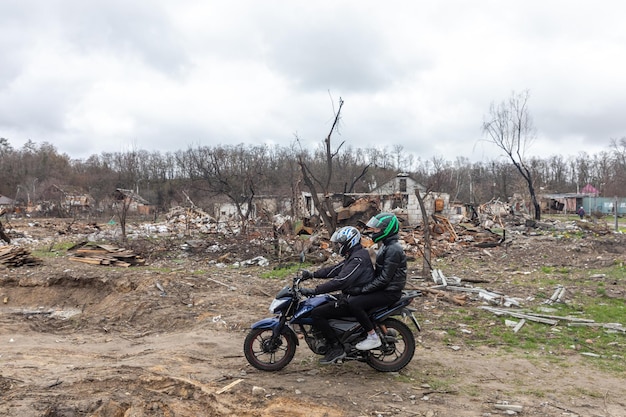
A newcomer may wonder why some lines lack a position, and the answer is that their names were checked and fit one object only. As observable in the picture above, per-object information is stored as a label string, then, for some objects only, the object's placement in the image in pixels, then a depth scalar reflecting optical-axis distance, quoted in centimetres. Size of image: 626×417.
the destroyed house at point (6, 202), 5676
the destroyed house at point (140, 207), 5631
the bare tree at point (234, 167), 2887
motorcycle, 537
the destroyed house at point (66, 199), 4822
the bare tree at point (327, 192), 1589
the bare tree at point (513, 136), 3681
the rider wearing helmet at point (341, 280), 521
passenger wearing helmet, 524
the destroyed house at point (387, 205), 2561
